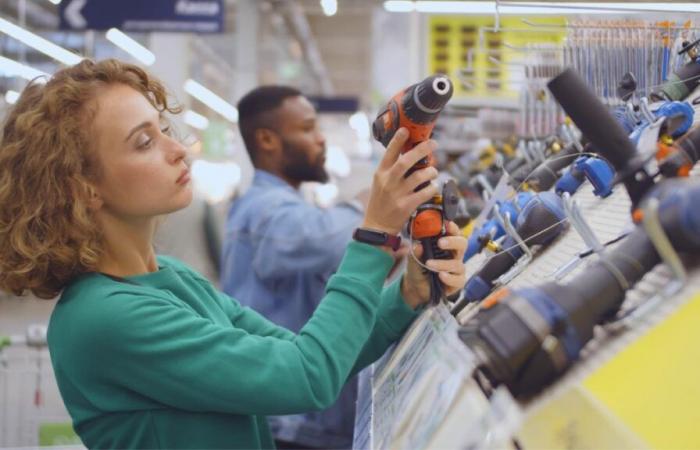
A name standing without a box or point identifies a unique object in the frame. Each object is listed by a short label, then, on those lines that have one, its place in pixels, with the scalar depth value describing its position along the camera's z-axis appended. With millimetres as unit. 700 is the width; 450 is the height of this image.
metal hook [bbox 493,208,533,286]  1245
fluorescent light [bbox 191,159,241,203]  14398
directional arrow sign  4789
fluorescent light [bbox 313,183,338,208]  11938
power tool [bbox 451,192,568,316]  1240
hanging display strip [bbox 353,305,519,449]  602
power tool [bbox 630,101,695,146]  1027
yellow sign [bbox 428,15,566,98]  5188
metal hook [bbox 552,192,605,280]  954
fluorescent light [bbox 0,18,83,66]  4702
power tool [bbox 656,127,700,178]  808
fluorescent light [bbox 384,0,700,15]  1235
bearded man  2189
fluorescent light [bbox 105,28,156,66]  6011
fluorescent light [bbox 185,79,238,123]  12039
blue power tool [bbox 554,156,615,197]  1137
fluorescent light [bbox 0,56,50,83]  4629
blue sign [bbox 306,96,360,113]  10453
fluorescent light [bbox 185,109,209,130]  14477
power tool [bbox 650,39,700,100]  1233
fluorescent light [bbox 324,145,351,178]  12586
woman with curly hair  1057
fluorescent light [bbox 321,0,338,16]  6726
